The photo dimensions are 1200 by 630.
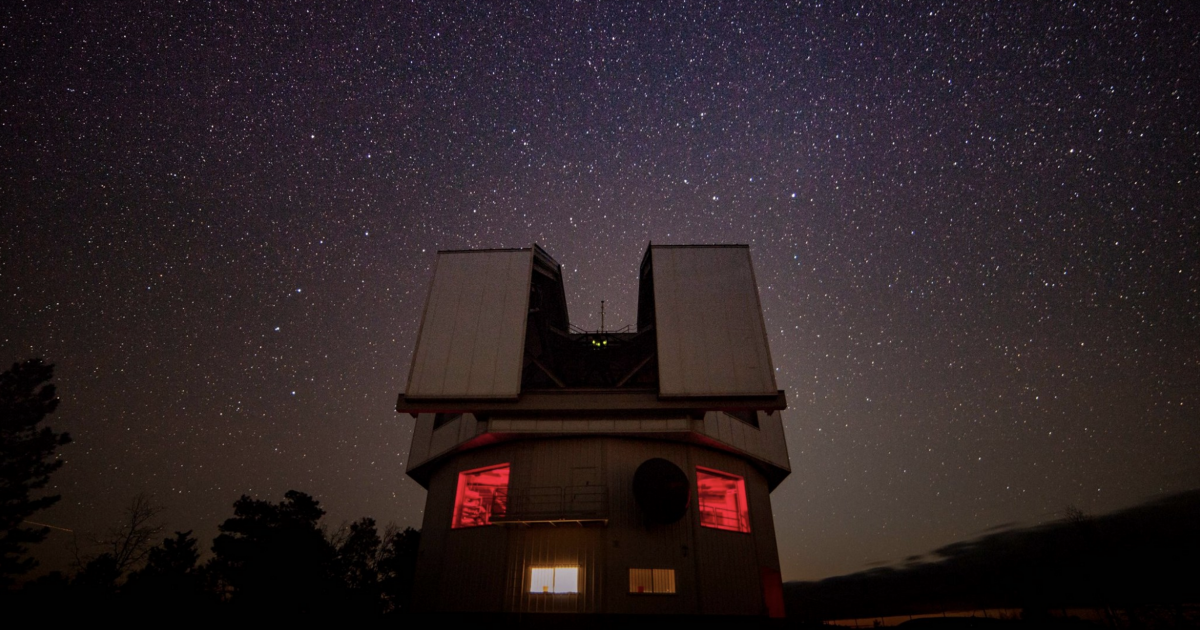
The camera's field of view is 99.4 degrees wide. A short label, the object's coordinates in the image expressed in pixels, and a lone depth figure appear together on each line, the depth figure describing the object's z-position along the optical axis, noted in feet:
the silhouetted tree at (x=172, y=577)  60.59
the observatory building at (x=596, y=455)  53.93
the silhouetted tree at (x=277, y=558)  89.92
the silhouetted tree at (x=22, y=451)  86.89
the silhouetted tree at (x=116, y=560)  88.74
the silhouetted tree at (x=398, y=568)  111.75
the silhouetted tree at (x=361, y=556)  116.06
